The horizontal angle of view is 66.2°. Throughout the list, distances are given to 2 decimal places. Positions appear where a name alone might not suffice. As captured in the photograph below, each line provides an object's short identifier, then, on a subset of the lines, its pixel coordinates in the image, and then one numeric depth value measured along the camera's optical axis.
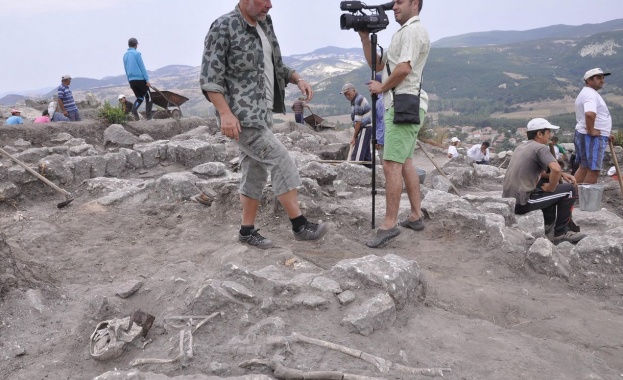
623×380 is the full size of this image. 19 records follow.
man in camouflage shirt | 3.45
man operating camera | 3.97
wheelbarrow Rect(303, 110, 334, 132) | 15.68
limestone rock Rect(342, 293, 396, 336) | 2.50
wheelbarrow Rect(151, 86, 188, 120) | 11.62
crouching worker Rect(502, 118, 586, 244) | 5.21
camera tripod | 4.32
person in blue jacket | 10.48
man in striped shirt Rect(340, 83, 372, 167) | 8.14
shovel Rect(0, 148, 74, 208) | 5.29
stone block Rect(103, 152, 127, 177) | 6.68
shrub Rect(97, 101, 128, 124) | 9.88
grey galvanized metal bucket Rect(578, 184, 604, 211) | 6.43
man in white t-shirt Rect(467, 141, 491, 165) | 12.57
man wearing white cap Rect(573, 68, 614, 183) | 6.82
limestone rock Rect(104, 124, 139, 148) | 8.85
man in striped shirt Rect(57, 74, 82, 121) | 11.30
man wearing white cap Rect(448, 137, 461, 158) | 12.32
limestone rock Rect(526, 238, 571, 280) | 3.85
